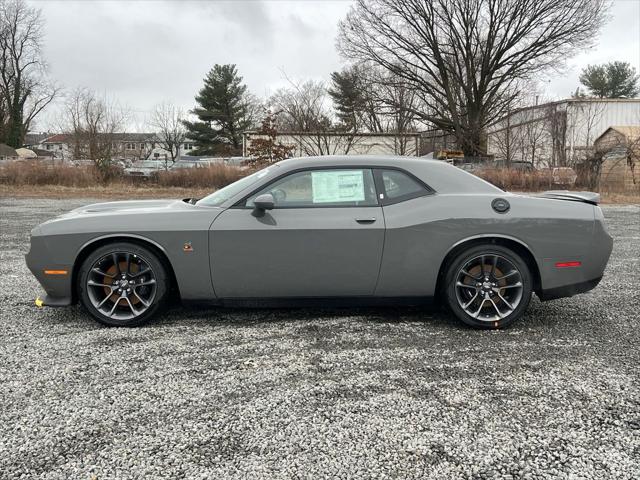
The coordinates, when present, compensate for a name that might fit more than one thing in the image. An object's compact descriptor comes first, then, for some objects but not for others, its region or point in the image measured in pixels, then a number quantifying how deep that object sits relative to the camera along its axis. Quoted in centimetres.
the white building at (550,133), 2153
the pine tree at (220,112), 5128
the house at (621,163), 1938
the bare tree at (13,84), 4892
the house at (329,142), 2084
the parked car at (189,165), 2062
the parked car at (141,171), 2062
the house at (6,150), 4801
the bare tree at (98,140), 2039
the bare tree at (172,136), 5400
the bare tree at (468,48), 2942
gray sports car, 353
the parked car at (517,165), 1956
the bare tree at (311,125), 2091
